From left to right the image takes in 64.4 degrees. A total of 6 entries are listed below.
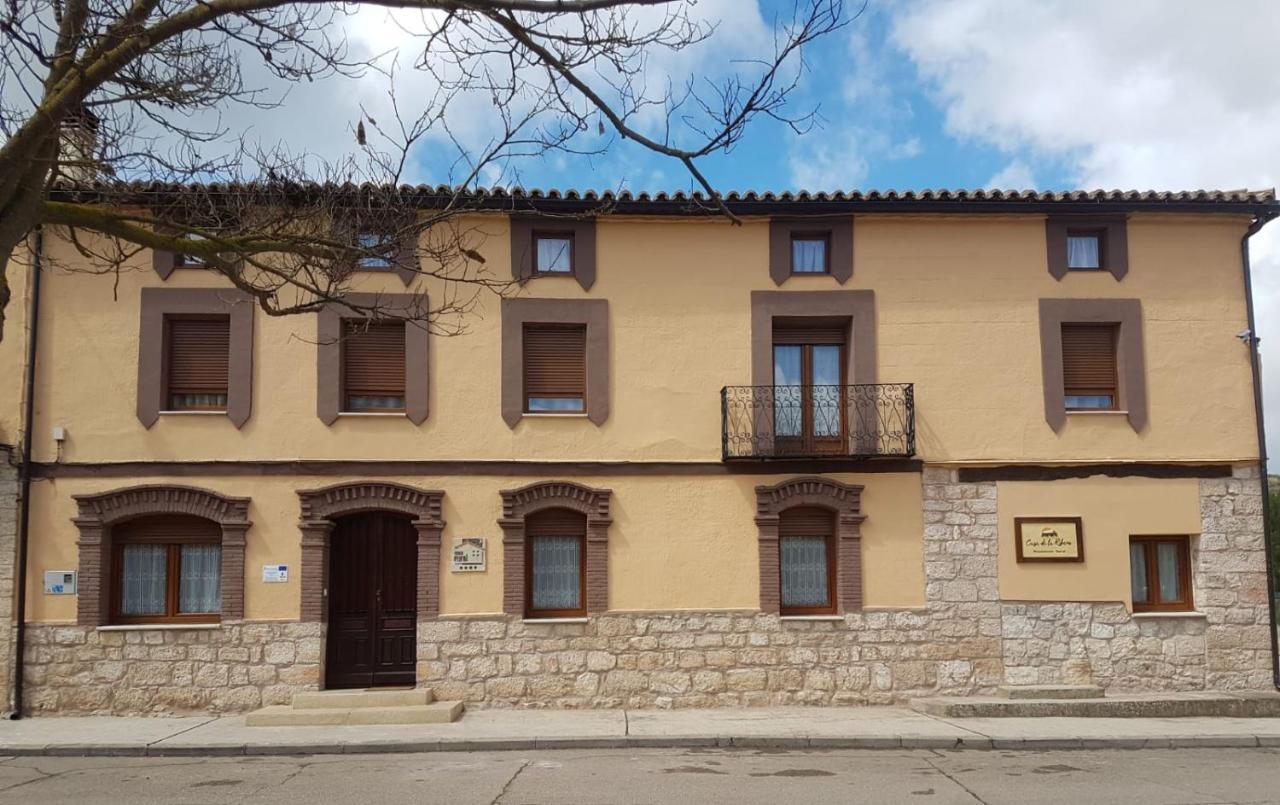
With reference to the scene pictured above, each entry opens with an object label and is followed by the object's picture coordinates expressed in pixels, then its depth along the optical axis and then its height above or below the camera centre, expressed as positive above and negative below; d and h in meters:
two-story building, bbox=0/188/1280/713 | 12.21 +0.71
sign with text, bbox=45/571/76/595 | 11.98 -0.64
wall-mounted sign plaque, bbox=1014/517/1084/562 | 12.62 -0.22
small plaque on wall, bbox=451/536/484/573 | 12.37 -0.36
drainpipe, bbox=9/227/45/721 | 11.79 +0.30
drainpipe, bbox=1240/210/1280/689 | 12.95 +1.98
